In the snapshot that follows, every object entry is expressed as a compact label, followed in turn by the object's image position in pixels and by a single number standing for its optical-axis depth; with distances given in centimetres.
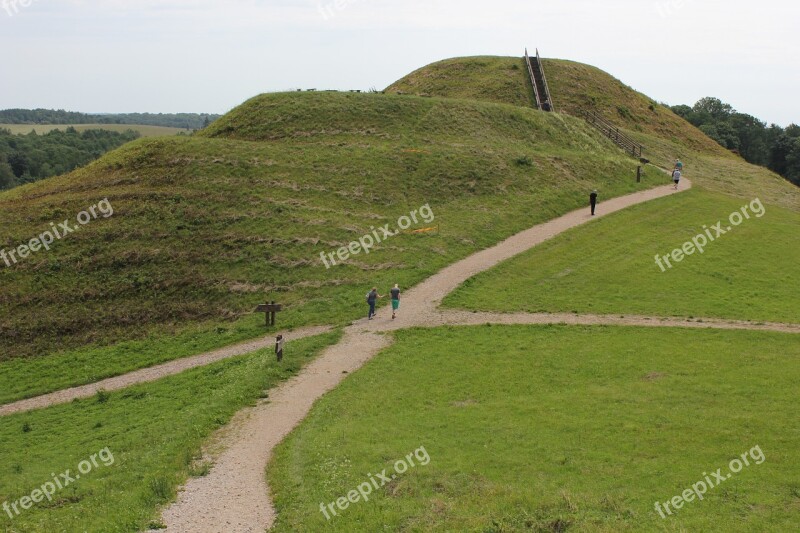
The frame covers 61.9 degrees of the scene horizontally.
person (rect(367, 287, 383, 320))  3362
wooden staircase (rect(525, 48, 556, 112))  6962
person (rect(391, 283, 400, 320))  3319
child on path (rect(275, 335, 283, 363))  2838
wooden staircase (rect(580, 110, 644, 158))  6338
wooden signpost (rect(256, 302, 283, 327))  3439
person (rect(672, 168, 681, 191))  5334
